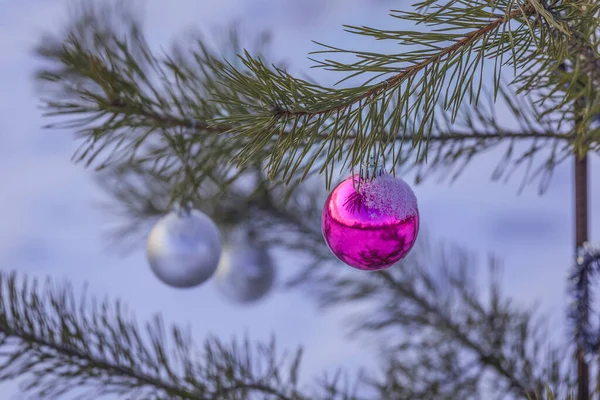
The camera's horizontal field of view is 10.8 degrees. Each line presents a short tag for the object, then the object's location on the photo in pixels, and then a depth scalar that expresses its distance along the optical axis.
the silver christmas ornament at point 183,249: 2.48
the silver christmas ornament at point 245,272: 2.67
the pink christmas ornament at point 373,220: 2.27
